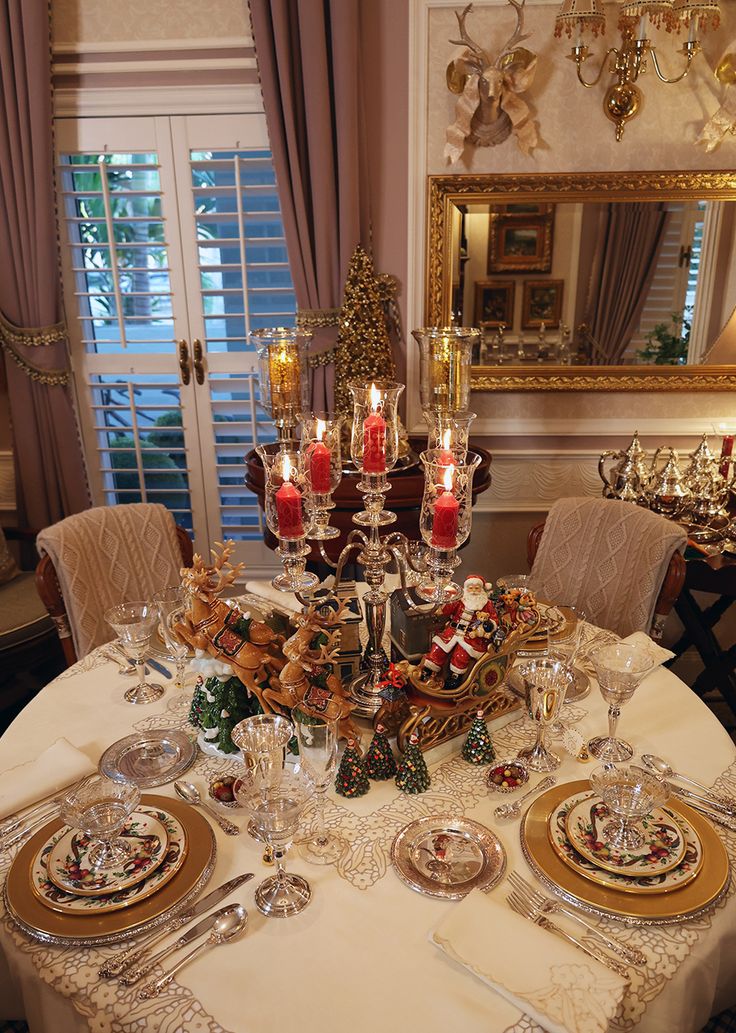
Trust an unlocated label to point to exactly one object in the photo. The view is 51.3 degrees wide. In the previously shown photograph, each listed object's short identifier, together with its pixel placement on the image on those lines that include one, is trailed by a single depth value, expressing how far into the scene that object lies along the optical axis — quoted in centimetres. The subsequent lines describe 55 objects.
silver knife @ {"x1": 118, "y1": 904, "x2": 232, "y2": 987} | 96
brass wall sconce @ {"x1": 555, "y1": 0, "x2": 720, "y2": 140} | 231
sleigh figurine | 135
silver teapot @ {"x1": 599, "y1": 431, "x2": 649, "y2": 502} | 271
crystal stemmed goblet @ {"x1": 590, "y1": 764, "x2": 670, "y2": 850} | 115
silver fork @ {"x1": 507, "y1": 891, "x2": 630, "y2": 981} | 96
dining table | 91
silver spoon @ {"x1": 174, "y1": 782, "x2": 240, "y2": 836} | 122
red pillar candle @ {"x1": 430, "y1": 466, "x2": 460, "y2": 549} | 131
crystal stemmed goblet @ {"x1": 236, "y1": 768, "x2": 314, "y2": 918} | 102
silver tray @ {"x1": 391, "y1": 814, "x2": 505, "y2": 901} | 110
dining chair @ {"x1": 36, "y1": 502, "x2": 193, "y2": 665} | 197
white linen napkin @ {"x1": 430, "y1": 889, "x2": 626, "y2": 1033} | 89
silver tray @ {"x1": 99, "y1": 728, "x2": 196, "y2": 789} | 134
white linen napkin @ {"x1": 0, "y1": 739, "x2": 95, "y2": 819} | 128
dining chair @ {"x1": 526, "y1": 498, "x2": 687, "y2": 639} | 193
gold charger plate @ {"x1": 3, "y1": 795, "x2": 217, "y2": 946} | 101
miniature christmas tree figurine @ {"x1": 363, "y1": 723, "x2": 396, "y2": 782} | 131
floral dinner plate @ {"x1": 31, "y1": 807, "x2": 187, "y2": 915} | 105
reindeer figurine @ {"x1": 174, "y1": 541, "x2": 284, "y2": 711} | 126
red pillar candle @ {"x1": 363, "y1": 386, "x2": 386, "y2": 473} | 140
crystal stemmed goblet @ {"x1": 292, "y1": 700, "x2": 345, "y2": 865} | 116
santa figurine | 137
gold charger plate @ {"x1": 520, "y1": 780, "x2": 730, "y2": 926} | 103
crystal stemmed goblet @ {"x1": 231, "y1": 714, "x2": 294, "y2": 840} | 110
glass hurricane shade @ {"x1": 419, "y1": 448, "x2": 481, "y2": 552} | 132
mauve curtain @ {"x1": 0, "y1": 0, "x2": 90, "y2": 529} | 275
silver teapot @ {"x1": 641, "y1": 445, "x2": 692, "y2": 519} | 262
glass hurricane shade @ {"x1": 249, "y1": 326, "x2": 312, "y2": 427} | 236
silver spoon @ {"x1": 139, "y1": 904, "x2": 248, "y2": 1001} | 95
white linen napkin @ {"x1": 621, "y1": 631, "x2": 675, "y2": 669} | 144
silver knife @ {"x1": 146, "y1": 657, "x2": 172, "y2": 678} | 168
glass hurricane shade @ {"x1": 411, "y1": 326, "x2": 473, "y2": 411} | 248
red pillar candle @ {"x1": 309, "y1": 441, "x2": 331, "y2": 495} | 146
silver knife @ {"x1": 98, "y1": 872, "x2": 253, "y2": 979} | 97
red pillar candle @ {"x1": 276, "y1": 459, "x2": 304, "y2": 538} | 131
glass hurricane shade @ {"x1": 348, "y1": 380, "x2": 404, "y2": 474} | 140
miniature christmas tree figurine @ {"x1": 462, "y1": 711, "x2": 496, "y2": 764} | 136
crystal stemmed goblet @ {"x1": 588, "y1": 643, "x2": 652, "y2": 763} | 134
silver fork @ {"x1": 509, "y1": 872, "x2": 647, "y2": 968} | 97
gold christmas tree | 280
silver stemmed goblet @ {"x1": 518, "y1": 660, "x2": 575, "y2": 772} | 130
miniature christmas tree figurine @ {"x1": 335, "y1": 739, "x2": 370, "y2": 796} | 127
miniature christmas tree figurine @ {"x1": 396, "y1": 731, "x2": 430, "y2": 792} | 128
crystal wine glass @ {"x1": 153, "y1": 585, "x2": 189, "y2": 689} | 154
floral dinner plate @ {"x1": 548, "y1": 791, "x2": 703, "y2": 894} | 107
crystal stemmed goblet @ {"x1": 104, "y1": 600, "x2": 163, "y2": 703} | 152
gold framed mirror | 280
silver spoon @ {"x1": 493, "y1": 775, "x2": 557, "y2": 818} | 123
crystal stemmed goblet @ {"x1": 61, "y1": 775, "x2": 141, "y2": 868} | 112
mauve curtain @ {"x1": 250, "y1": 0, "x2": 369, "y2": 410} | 264
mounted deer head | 261
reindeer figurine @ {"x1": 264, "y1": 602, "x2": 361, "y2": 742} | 122
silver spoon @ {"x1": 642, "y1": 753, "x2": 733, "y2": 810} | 129
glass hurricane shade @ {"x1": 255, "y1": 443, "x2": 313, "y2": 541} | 132
